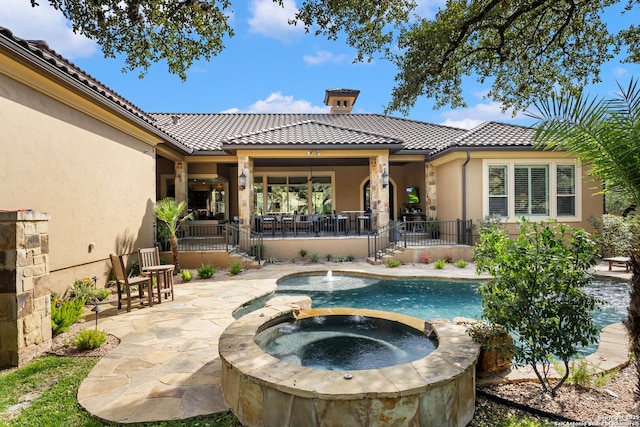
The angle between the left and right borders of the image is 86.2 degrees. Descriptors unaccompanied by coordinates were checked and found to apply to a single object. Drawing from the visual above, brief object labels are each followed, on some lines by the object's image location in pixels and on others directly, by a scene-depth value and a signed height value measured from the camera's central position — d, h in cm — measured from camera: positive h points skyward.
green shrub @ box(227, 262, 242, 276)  1024 -166
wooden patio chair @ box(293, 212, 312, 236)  1346 -41
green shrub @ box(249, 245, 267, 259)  1209 -134
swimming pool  719 -204
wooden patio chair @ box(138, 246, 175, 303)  720 -120
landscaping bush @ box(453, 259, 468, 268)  1088 -167
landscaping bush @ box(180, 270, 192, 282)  939 -170
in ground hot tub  283 -154
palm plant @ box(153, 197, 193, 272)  1007 -5
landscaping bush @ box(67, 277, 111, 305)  700 -160
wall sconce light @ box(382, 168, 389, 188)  1318 +133
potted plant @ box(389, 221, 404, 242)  1260 -73
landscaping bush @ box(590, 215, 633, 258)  1121 -59
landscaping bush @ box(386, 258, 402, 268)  1120 -166
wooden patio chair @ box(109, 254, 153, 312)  665 -132
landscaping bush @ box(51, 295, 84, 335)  541 -163
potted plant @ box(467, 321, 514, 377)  373 -148
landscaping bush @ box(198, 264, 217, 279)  978 -167
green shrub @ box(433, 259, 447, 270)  1078 -166
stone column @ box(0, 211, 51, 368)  436 -95
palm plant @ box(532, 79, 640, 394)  292 +68
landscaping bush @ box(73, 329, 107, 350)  489 -180
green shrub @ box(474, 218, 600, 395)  348 -87
